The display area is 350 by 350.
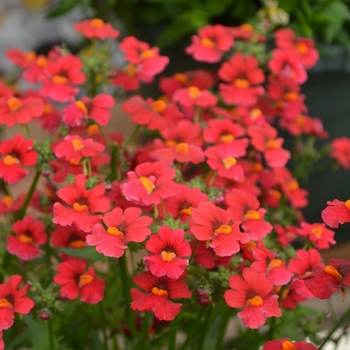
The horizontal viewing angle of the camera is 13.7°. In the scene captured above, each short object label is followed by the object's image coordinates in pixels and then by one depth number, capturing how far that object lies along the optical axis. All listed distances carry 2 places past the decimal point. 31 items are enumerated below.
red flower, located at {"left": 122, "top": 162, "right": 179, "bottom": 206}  0.55
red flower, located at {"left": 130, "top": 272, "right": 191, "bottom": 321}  0.53
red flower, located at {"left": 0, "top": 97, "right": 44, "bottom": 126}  0.60
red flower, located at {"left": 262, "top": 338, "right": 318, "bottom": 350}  0.53
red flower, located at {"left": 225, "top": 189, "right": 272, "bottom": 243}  0.56
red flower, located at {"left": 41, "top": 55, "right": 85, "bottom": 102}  0.62
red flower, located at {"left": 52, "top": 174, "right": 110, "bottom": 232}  0.55
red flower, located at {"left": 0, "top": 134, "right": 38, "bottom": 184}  0.58
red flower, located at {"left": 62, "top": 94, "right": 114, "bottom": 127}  0.59
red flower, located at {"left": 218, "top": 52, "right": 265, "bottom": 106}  0.66
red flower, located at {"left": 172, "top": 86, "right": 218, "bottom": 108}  0.65
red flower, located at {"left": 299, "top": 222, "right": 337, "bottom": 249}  0.58
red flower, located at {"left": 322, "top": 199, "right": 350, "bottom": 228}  0.53
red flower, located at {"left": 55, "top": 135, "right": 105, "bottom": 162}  0.57
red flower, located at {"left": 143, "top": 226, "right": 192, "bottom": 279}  0.53
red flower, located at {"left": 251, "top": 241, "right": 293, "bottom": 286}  0.55
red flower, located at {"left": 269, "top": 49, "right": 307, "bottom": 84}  0.67
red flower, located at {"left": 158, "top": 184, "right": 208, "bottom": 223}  0.56
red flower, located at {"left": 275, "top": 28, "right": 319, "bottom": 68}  0.68
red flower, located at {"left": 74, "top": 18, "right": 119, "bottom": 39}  0.66
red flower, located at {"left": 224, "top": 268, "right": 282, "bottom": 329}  0.54
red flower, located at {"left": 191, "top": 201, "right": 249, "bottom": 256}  0.53
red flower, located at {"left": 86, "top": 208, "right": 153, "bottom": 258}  0.53
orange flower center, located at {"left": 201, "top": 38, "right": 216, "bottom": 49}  0.67
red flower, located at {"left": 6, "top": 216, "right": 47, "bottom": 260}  0.60
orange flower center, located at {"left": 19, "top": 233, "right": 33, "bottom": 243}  0.60
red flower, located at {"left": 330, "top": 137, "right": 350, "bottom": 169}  0.70
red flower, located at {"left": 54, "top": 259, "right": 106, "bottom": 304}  0.57
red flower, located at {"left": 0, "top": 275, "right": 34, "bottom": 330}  0.55
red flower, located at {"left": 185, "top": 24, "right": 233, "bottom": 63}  0.67
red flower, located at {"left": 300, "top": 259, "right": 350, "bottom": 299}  0.52
